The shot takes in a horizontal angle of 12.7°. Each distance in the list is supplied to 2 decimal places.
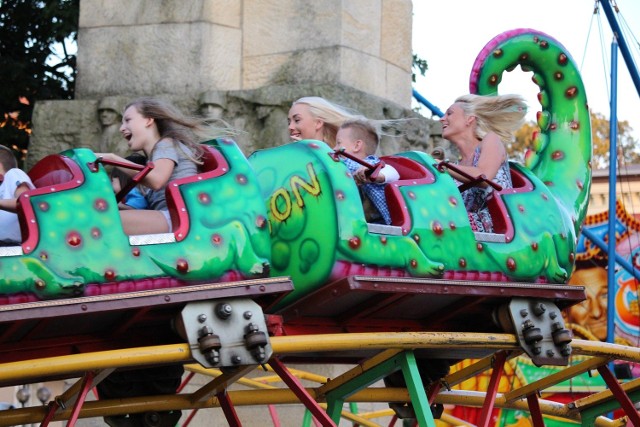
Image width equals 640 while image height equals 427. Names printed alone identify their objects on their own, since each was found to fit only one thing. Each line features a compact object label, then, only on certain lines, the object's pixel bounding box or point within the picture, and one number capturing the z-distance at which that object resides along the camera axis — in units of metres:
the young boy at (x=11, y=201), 10.76
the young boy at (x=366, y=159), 12.51
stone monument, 17.85
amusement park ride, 10.46
